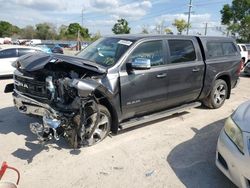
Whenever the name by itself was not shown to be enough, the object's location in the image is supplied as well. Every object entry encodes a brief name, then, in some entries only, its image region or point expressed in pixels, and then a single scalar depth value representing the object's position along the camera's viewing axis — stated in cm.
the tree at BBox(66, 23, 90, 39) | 5886
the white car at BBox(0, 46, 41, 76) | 774
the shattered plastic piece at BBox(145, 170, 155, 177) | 258
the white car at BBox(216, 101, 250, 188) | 202
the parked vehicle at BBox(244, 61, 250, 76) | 976
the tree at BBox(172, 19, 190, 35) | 4296
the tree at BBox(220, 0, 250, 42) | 3312
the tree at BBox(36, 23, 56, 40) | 6407
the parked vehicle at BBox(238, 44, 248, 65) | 1187
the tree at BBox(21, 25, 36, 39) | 6507
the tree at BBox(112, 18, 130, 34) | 4995
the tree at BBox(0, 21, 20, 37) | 6924
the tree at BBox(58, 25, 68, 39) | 6307
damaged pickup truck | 279
